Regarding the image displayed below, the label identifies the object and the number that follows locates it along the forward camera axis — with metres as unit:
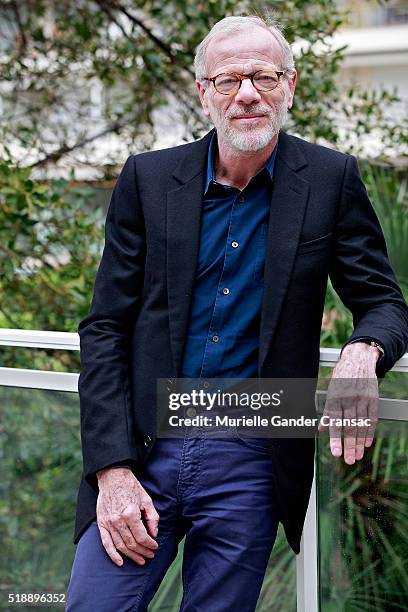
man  2.03
